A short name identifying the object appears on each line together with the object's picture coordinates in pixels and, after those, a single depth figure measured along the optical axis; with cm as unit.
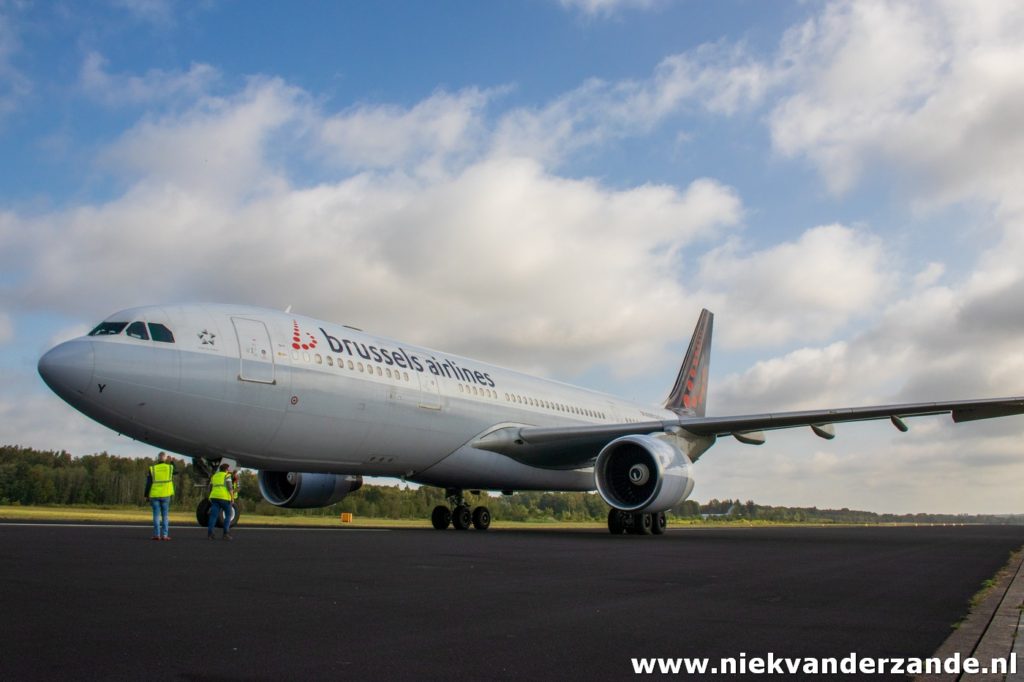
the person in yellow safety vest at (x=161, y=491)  1356
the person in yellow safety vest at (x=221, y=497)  1374
